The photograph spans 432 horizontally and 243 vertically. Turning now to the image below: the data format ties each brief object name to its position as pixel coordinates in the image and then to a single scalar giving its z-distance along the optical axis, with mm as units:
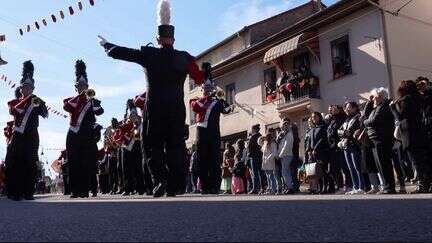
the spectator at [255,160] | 13234
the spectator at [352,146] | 9466
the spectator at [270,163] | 12344
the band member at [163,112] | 7430
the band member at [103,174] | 19152
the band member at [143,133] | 7531
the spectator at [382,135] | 8172
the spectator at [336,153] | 10516
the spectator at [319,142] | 10812
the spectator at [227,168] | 16078
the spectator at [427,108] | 9062
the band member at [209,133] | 9797
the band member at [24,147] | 9281
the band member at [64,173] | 17978
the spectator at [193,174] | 16373
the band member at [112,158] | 16391
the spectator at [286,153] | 11523
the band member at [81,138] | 9812
